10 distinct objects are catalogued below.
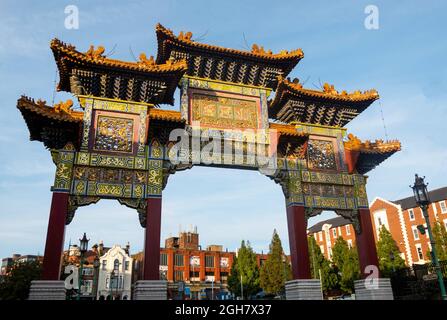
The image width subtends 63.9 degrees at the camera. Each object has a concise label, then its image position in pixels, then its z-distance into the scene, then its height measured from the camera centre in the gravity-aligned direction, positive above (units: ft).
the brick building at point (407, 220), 128.77 +21.03
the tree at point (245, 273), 137.18 +3.66
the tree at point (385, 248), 109.97 +8.92
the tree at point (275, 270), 125.39 +3.87
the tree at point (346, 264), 111.24 +4.52
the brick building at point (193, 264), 169.99 +9.70
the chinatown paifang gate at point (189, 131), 41.60 +18.70
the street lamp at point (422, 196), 33.96 +7.43
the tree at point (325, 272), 115.14 +2.54
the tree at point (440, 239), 98.68 +9.91
